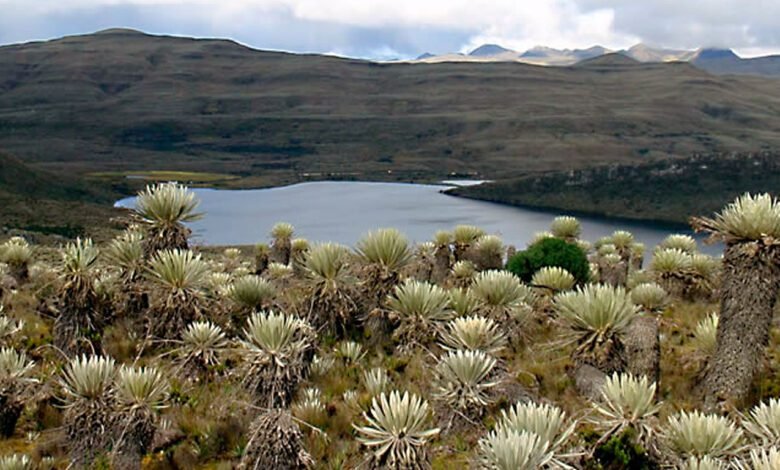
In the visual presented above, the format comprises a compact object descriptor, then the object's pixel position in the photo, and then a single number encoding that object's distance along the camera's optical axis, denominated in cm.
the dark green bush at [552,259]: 1686
